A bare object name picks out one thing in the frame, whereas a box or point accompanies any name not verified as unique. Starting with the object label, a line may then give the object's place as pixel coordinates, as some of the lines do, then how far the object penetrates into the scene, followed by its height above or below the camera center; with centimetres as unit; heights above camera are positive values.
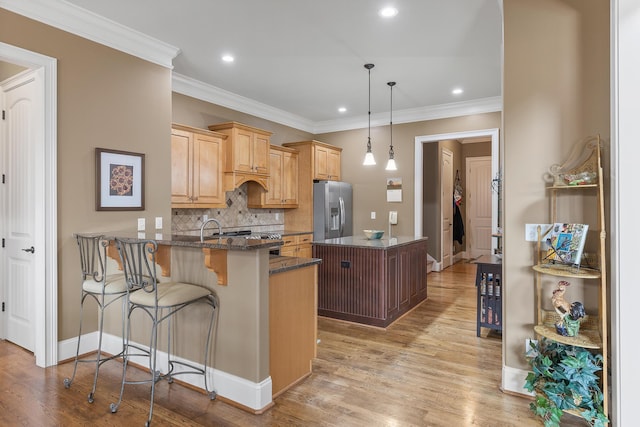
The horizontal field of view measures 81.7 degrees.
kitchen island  388 -74
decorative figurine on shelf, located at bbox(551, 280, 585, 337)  215 -59
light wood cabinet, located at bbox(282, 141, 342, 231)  616 +64
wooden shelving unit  203 -34
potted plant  200 -98
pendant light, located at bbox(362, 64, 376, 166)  436 +63
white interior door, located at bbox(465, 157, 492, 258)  905 +16
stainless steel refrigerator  606 +6
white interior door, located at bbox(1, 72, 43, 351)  306 +3
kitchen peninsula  228 -68
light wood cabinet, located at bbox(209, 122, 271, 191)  487 +81
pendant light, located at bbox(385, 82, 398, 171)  453 +142
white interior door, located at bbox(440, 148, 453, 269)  759 +19
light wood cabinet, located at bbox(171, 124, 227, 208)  426 +55
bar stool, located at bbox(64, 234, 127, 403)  252 -51
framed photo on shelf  215 -18
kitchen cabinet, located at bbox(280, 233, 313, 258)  555 -52
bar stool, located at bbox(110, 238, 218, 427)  222 -53
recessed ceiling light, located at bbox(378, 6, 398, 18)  300 +166
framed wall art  324 +30
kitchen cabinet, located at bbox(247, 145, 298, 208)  566 +46
